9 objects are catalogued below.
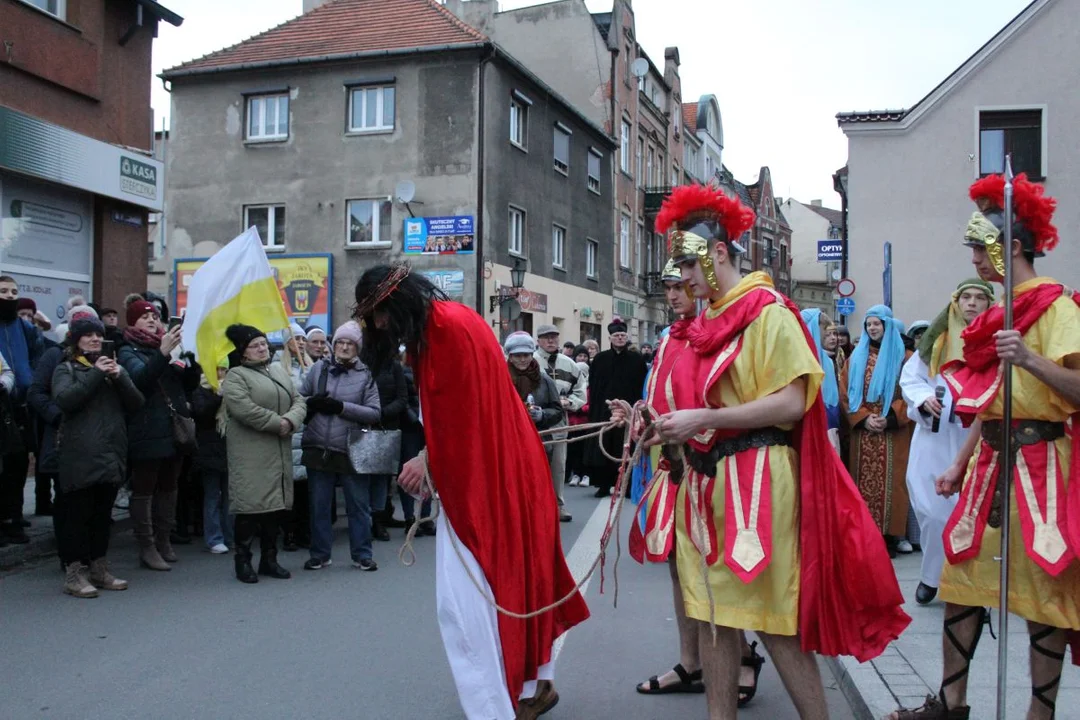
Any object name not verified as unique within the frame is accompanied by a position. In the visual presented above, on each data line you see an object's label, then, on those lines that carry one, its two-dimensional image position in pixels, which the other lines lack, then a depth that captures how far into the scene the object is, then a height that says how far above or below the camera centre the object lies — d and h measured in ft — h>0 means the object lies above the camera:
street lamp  72.49 +5.83
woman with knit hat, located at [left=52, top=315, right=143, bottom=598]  21.04 -1.96
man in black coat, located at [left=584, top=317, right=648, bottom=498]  36.42 -0.67
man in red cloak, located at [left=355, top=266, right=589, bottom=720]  11.93 -1.49
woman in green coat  23.52 -2.01
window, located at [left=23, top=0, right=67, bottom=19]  41.82 +14.98
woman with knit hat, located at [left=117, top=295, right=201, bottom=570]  23.70 -1.49
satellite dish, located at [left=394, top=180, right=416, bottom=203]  81.05 +14.00
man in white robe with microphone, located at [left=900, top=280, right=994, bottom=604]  16.79 -1.34
